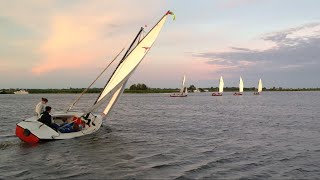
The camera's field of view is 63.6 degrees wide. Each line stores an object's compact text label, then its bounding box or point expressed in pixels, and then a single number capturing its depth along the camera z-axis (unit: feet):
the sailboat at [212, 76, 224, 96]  369.53
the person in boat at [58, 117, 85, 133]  60.53
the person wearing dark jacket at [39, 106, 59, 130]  55.55
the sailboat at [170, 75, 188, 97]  317.95
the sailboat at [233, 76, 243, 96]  402.97
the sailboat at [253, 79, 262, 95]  439.06
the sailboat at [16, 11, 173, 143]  54.96
